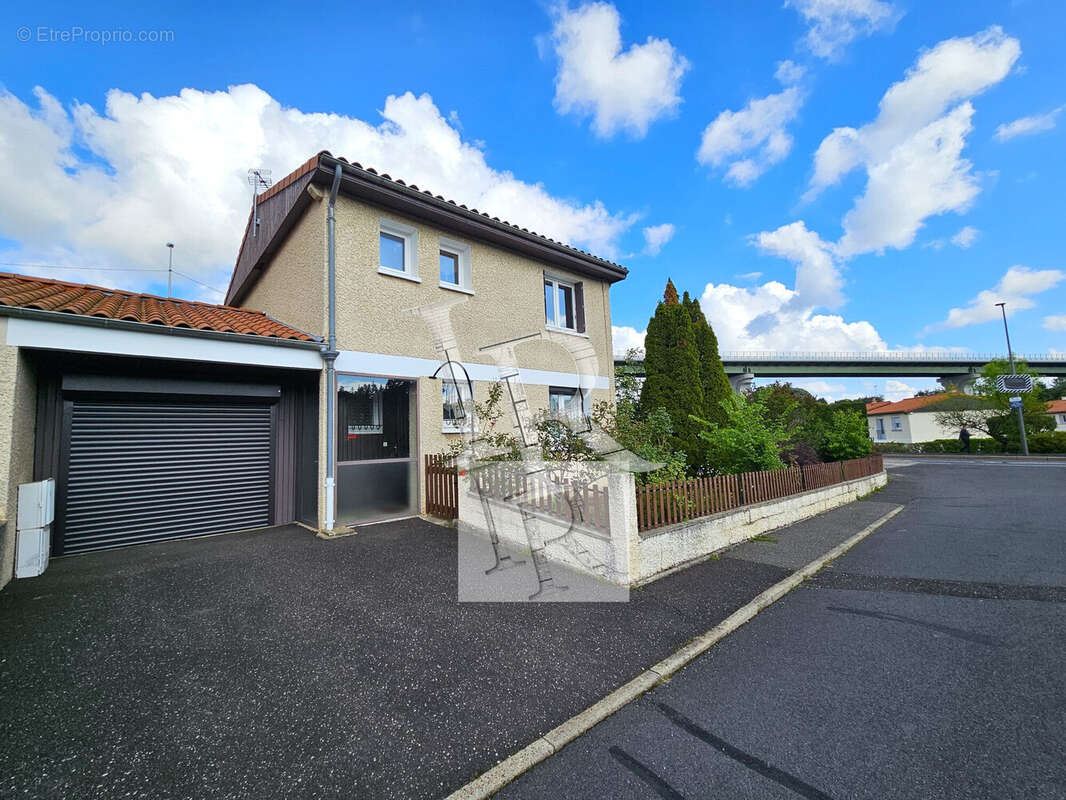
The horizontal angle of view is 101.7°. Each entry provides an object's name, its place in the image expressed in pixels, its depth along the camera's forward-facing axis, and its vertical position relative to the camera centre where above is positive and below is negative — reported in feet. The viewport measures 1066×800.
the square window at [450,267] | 28.12 +11.11
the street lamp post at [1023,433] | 69.17 -3.05
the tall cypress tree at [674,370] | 33.80 +4.83
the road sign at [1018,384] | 74.43 +5.19
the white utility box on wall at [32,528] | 14.98 -2.52
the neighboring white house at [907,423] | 124.77 -1.24
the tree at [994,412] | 77.77 +0.75
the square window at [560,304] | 34.63 +10.56
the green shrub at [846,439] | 39.04 -1.61
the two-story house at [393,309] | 22.13 +7.74
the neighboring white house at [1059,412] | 132.92 +0.22
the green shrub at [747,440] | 24.71 -0.79
